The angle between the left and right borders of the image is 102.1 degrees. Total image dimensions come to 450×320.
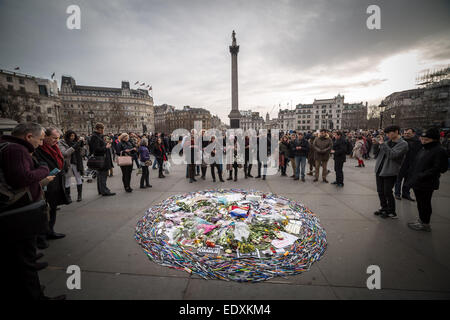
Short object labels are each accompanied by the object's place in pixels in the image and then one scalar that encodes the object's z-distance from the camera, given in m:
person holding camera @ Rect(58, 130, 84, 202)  5.29
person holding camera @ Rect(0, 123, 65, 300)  1.96
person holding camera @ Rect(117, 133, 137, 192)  6.99
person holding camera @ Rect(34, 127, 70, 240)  3.81
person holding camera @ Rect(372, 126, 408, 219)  4.54
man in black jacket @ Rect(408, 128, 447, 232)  3.85
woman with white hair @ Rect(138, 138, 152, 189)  7.71
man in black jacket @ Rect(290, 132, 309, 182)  8.45
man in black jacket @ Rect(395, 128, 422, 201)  6.16
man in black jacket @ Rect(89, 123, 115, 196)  6.12
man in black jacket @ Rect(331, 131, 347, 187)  7.66
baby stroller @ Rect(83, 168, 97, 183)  8.78
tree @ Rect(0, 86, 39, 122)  28.29
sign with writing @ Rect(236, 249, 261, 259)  3.17
